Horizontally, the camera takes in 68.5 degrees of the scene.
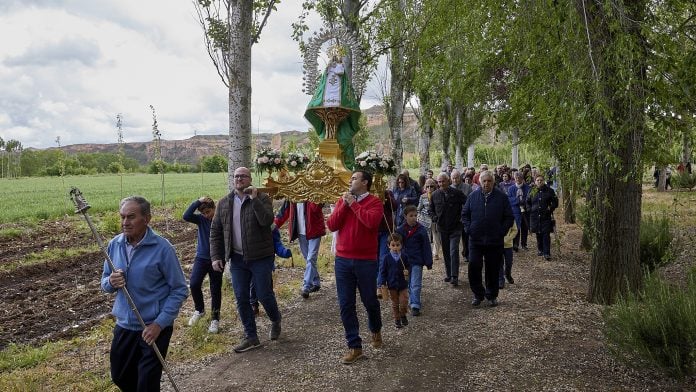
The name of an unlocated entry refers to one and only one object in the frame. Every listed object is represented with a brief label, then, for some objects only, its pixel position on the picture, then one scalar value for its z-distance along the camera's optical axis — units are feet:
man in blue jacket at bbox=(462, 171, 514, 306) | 23.31
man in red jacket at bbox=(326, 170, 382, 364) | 17.60
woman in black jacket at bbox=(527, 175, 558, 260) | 35.09
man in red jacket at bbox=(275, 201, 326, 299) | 26.63
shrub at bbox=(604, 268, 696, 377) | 13.94
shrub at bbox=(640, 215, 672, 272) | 28.25
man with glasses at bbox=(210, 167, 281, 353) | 18.63
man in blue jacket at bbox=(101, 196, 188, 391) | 11.96
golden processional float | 26.05
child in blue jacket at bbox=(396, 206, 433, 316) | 23.07
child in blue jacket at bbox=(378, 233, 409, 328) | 21.35
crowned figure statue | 28.12
